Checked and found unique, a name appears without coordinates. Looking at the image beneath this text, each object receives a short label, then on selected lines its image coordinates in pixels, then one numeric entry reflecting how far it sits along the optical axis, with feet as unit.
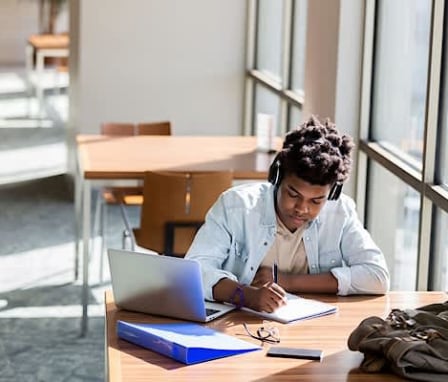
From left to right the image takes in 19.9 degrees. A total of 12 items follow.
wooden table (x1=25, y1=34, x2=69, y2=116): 46.66
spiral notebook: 10.89
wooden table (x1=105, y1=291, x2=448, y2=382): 9.30
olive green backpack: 9.19
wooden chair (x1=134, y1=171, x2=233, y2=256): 17.89
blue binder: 9.65
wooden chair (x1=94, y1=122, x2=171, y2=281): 21.73
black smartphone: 9.76
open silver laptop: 10.43
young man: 11.80
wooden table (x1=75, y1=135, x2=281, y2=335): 18.75
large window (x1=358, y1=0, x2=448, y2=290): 15.41
